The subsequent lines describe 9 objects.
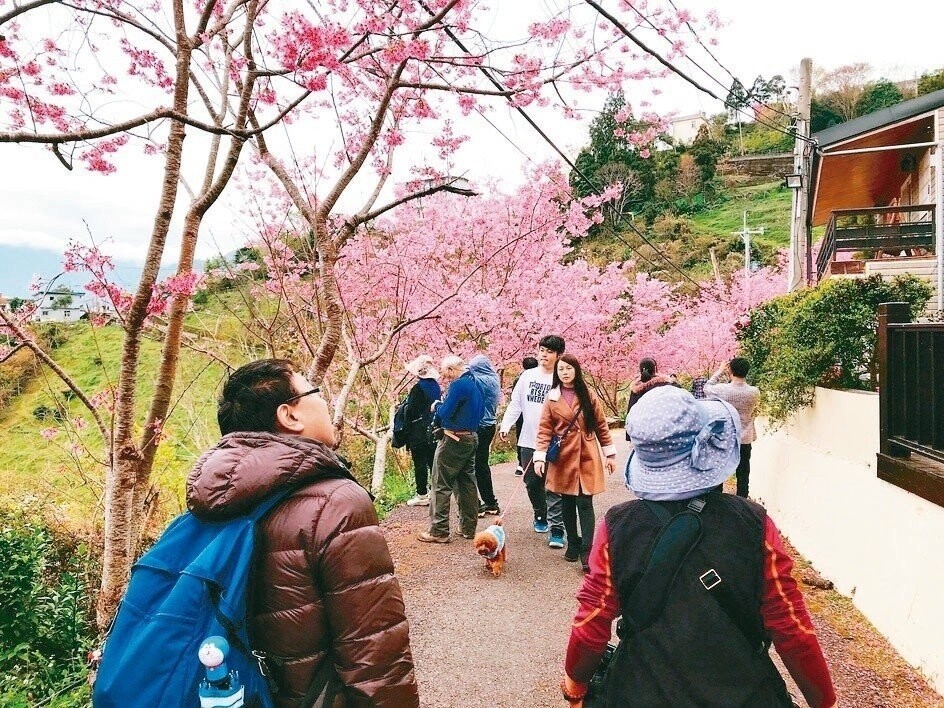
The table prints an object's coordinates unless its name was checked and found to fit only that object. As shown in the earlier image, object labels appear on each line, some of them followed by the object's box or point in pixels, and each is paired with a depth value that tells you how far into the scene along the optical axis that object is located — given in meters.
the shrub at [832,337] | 5.47
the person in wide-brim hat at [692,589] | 1.54
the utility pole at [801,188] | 11.48
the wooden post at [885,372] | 4.04
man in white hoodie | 5.42
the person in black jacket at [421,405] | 6.31
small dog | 4.79
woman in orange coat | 4.70
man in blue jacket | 5.38
